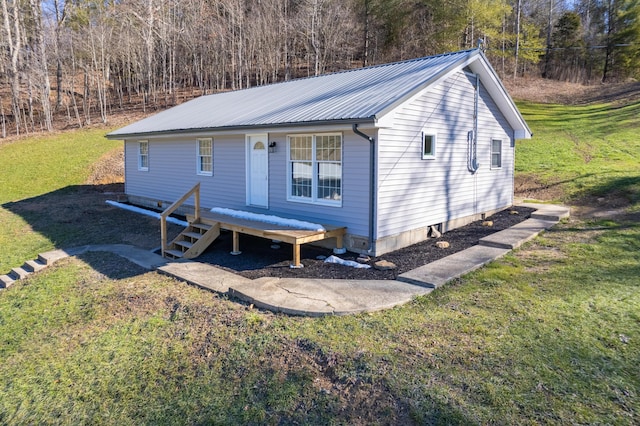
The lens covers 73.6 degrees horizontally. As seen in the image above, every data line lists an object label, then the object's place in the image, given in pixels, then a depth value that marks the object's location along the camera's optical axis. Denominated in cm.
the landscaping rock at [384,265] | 785
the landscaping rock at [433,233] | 1034
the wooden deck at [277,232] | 811
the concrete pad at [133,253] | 877
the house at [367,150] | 859
